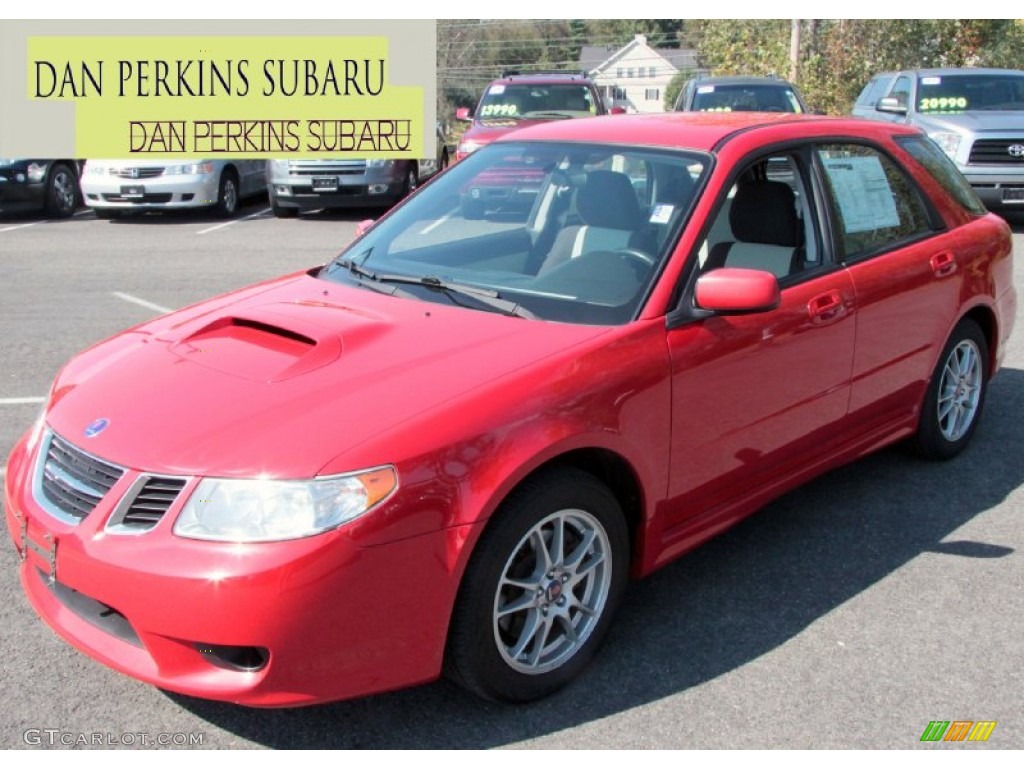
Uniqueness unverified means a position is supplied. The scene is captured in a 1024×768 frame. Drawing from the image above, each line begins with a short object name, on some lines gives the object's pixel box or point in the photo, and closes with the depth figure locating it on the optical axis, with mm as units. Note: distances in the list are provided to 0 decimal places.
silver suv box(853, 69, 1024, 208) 13438
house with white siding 89769
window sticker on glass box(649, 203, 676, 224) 4010
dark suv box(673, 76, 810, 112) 16562
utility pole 27234
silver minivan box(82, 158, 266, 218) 15883
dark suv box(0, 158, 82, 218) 16156
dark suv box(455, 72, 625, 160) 16297
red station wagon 2904
